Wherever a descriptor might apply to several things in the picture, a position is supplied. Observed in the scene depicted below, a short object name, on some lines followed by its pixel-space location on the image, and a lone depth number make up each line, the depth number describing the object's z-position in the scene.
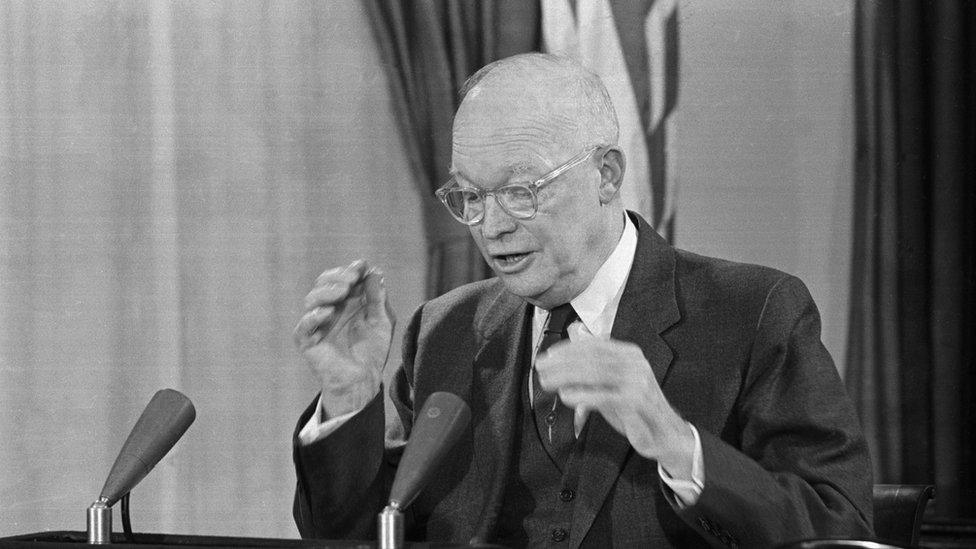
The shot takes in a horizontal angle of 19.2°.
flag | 4.20
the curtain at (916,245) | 4.15
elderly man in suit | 3.32
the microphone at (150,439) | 3.14
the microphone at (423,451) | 3.00
